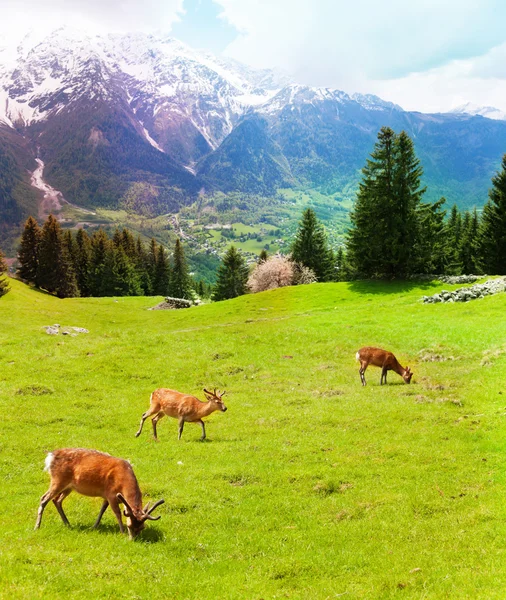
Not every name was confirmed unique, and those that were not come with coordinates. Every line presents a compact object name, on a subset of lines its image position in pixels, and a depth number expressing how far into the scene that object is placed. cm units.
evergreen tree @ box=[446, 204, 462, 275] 8675
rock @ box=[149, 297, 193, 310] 7919
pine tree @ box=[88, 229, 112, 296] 11112
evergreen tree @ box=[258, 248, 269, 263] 11458
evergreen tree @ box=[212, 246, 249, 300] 11412
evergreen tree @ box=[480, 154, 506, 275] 7125
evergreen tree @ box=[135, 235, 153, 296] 12556
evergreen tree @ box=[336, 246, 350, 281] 11454
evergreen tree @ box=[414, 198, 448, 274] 6625
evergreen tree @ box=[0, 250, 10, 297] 7469
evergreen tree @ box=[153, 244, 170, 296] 13088
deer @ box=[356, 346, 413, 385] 2638
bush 9219
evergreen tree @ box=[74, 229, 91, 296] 11394
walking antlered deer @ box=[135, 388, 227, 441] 1881
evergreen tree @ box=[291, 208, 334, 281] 9544
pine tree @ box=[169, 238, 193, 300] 12706
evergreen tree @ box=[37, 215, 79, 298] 9612
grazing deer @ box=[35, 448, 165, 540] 1101
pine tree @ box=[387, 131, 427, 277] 6488
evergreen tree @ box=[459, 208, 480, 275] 9769
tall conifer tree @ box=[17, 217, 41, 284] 9644
